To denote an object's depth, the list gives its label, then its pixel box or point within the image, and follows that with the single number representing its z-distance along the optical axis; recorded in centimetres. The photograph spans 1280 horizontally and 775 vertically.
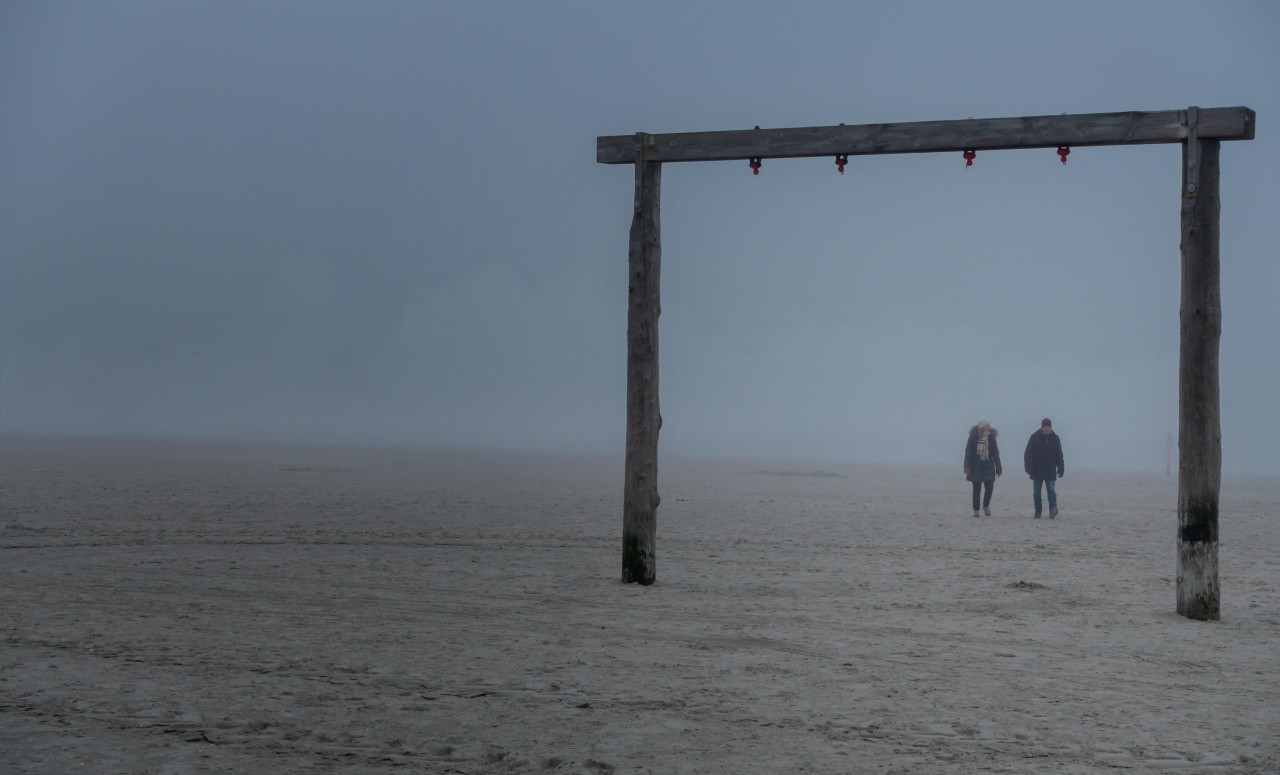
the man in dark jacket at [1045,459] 2273
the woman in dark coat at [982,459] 2339
